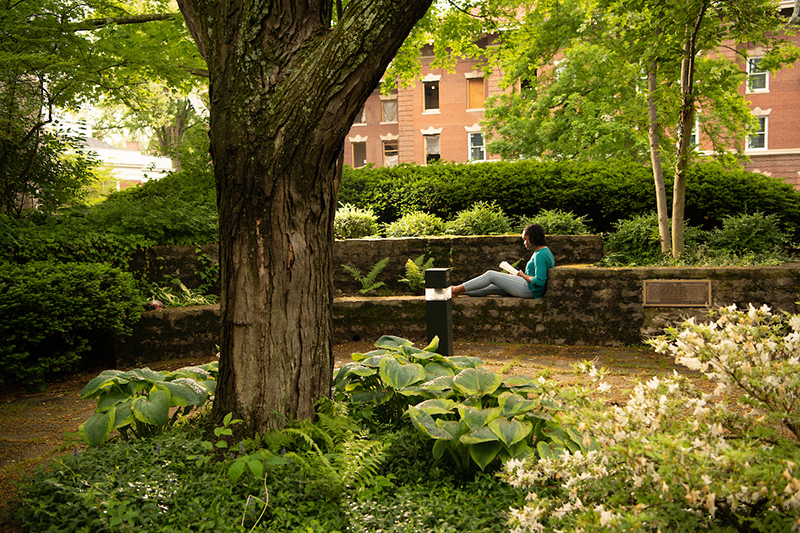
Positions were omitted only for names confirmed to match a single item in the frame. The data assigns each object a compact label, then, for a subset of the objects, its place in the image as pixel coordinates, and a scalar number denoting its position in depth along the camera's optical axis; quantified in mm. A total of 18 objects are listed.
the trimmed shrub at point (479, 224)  9477
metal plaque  6395
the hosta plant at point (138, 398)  2955
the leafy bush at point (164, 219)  7613
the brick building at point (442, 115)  30808
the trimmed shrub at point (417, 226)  9656
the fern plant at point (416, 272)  8188
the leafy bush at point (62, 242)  6109
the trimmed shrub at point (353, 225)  9773
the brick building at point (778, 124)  25734
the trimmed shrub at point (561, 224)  9235
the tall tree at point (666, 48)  6605
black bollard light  5461
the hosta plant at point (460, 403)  2799
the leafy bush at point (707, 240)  8484
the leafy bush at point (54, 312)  5406
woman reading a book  7164
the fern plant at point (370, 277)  8336
